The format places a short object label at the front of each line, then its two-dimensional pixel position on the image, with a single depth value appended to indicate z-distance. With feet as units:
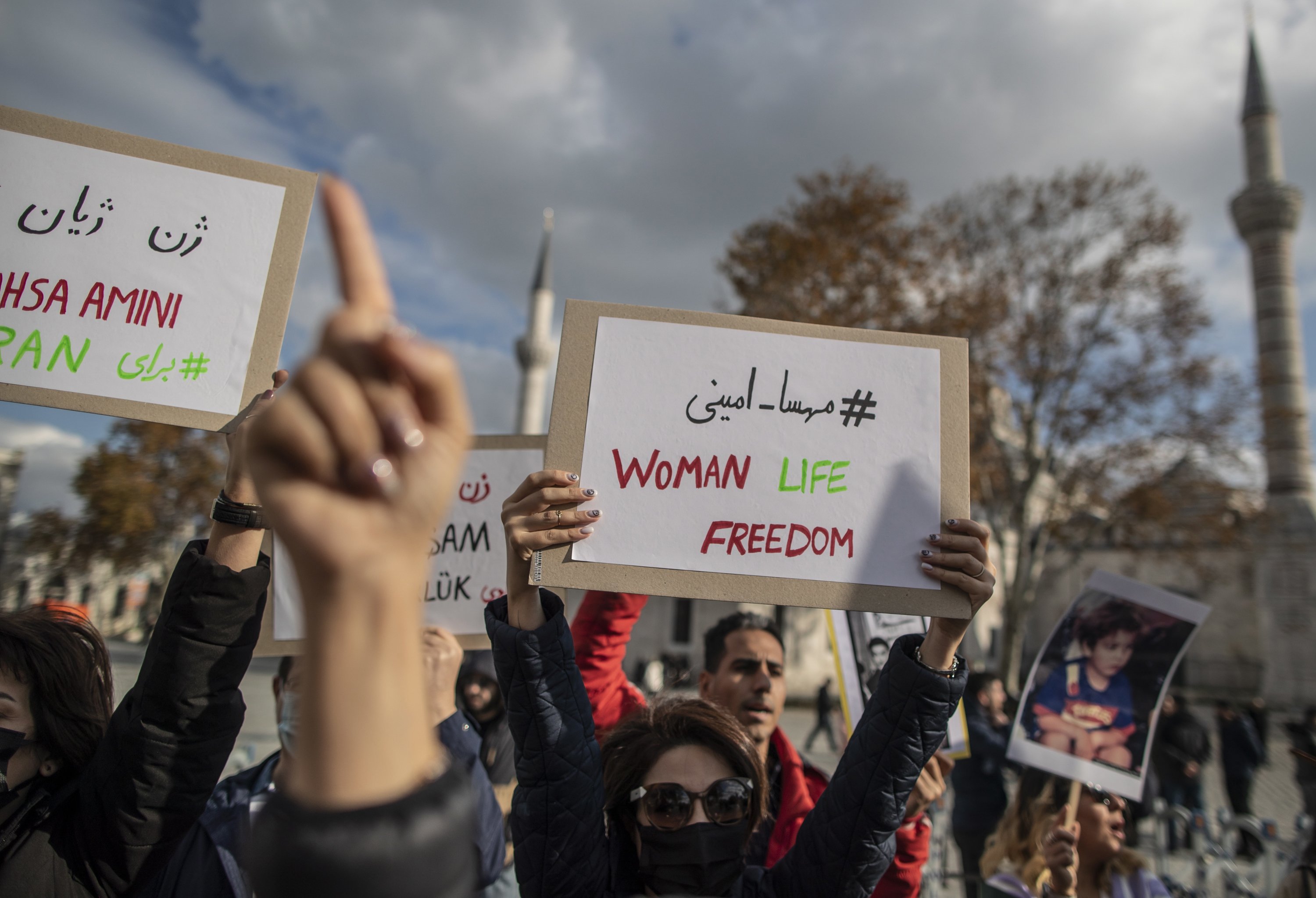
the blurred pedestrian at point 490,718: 12.14
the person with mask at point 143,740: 4.68
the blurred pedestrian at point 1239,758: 29.12
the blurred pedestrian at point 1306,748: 21.12
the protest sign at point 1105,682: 9.93
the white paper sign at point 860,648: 8.77
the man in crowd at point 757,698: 7.55
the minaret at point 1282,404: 85.25
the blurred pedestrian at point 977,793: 16.05
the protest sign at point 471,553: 8.18
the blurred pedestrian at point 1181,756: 25.48
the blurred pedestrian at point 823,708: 45.98
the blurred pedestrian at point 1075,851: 9.89
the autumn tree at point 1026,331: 48.91
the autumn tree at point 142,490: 75.92
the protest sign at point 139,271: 6.30
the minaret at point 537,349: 142.41
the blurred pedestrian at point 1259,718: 40.93
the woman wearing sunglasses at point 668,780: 5.28
